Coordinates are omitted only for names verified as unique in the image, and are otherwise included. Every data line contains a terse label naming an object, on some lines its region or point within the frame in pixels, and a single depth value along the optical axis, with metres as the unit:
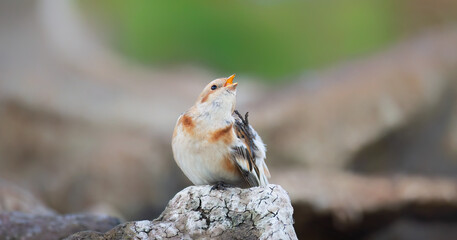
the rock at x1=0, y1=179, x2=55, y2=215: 13.63
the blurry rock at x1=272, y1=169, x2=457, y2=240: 18.53
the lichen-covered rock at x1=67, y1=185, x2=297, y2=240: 8.54
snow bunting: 9.23
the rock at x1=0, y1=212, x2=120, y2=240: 10.69
